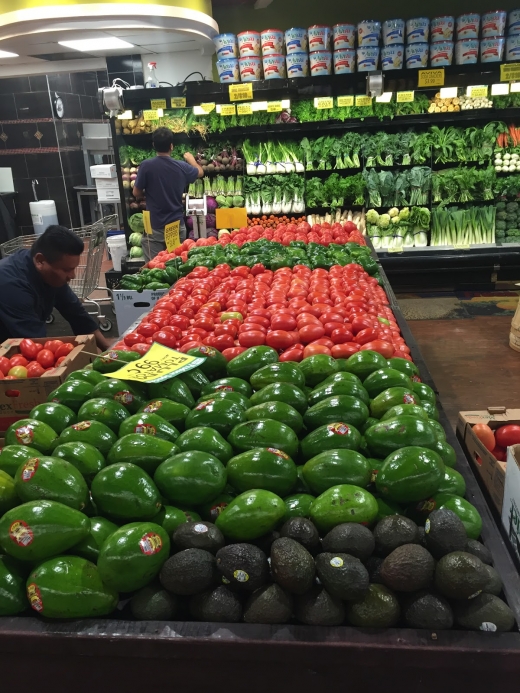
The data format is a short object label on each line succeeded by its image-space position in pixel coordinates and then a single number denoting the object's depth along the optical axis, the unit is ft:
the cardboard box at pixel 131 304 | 15.25
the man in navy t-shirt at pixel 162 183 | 21.57
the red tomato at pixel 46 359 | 10.99
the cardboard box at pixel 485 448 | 7.53
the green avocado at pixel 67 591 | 4.03
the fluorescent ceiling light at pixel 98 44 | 20.57
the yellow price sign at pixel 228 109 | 22.79
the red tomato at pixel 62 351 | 11.28
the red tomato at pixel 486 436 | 8.86
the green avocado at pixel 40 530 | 4.16
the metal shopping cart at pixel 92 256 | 20.67
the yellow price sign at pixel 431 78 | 22.12
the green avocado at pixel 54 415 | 5.95
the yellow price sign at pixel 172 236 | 18.76
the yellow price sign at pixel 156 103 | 22.81
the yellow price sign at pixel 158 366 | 6.56
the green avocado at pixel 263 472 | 4.85
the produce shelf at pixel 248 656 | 3.83
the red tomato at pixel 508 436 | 8.89
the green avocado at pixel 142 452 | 5.05
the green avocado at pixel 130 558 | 4.04
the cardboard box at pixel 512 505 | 5.14
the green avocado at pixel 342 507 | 4.43
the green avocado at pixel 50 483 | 4.51
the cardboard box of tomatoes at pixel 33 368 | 9.82
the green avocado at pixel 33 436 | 5.49
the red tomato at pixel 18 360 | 10.79
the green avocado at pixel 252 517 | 4.39
